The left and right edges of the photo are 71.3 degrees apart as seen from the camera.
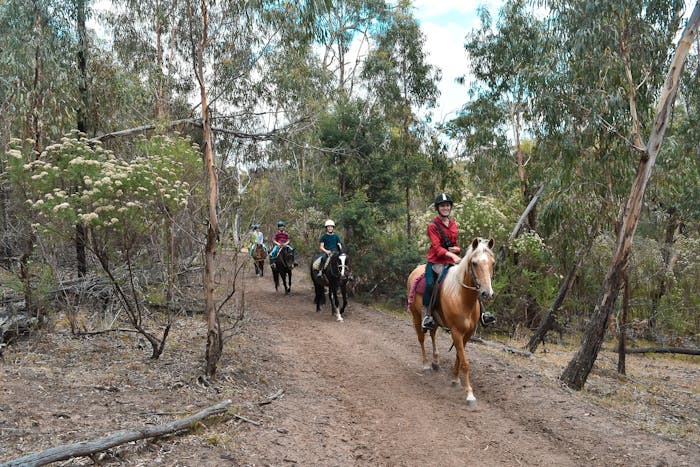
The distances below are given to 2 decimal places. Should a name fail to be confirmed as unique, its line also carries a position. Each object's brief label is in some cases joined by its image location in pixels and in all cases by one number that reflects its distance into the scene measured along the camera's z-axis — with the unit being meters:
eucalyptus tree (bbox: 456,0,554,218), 17.50
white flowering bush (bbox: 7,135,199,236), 5.79
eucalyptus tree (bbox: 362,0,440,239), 17.73
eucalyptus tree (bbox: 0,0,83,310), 9.09
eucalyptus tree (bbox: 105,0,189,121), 14.72
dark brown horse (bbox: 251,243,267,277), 19.41
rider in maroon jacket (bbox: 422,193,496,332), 7.19
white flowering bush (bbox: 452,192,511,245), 15.10
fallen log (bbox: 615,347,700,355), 13.00
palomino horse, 5.97
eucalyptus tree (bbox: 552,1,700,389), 9.81
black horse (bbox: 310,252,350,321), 12.23
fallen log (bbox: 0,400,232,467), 3.50
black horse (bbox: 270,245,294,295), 16.14
